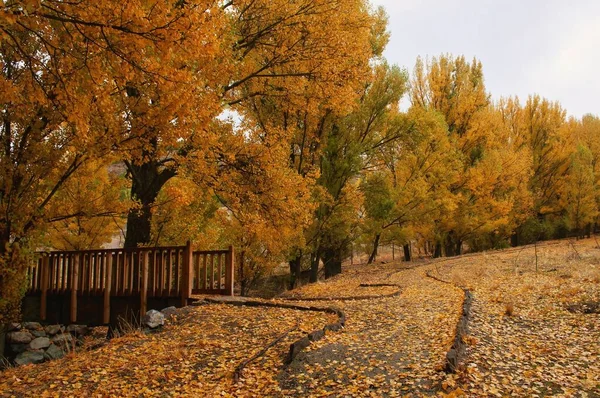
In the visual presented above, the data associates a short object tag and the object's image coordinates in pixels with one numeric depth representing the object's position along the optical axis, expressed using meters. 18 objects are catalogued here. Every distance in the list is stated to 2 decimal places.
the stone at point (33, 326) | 10.79
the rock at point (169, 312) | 7.51
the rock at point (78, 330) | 11.77
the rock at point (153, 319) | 6.93
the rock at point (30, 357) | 9.57
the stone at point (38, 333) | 10.74
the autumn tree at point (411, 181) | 15.52
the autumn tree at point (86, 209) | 8.51
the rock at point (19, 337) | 10.27
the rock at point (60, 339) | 10.63
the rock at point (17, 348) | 10.20
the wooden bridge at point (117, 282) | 9.27
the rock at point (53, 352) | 9.99
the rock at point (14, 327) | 10.22
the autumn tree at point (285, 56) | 9.55
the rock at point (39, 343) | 10.31
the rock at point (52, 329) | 11.04
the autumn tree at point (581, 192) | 24.81
